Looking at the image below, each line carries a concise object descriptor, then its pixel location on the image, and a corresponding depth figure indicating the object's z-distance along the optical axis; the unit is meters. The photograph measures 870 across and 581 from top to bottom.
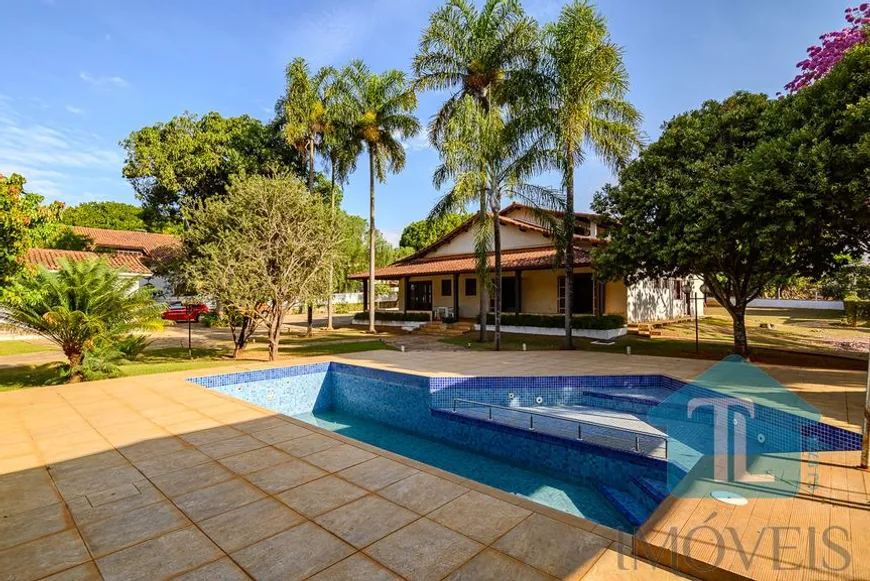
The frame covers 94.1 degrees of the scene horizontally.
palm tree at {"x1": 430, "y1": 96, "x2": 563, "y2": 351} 15.76
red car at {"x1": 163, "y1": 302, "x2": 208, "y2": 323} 28.12
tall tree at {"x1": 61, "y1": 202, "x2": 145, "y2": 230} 53.96
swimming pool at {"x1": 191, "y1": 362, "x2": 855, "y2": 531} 6.20
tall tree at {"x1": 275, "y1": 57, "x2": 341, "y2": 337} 21.59
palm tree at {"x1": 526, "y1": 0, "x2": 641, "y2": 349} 14.69
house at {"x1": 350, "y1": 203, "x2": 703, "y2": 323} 20.98
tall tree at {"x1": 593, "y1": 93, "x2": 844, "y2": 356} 10.02
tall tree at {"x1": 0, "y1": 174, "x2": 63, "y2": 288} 7.21
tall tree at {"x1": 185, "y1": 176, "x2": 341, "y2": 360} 12.77
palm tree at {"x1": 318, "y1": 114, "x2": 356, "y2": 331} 22.31
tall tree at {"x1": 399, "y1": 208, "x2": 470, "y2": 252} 53.38
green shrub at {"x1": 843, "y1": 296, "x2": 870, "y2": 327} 22.89
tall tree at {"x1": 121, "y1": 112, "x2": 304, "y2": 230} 23.92
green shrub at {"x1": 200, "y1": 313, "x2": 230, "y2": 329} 26.84
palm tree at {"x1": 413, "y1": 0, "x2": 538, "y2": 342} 16.23
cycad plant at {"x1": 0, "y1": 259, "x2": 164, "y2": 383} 9.55
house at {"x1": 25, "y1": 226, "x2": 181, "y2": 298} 26.39
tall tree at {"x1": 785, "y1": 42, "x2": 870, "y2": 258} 8.85
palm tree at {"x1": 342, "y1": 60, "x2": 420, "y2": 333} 21.61
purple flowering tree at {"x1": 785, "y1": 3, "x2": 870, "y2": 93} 13.49
